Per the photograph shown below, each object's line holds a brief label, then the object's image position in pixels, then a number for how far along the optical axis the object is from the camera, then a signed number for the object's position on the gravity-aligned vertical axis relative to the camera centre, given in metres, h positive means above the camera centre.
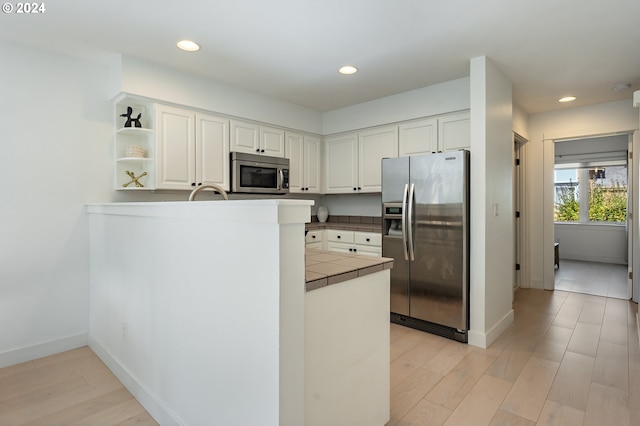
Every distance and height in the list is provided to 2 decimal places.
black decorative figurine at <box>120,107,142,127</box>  3.09 +0.81
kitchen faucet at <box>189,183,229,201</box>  1.97 +0.13
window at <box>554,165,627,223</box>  6.97 +0.33
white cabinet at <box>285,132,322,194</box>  4.32 +0.63
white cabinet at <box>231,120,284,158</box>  3.73 +0.81
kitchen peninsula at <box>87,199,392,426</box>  1.24 -0.48
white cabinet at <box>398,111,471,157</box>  3.46 +0.79
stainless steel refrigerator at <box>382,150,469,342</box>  2.98 -0.26
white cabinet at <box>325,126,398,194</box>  4.11 +0.66
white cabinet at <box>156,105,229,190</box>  3.16 +0.60
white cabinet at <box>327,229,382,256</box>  3.84 -0.36
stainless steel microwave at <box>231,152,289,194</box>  3.67 +0.41
